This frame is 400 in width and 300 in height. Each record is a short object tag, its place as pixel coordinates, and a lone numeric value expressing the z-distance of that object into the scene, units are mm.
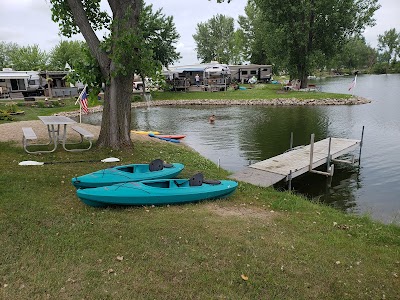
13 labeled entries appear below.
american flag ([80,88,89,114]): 14438
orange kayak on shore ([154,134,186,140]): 17644
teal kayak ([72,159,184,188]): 7374
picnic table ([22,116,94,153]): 10406
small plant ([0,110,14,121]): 20388
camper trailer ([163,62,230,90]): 43094
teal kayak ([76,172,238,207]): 6543
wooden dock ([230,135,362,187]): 10242
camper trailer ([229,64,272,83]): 51094
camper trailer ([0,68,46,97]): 33844
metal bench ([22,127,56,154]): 10545
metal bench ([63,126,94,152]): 10695
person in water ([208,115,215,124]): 24634
